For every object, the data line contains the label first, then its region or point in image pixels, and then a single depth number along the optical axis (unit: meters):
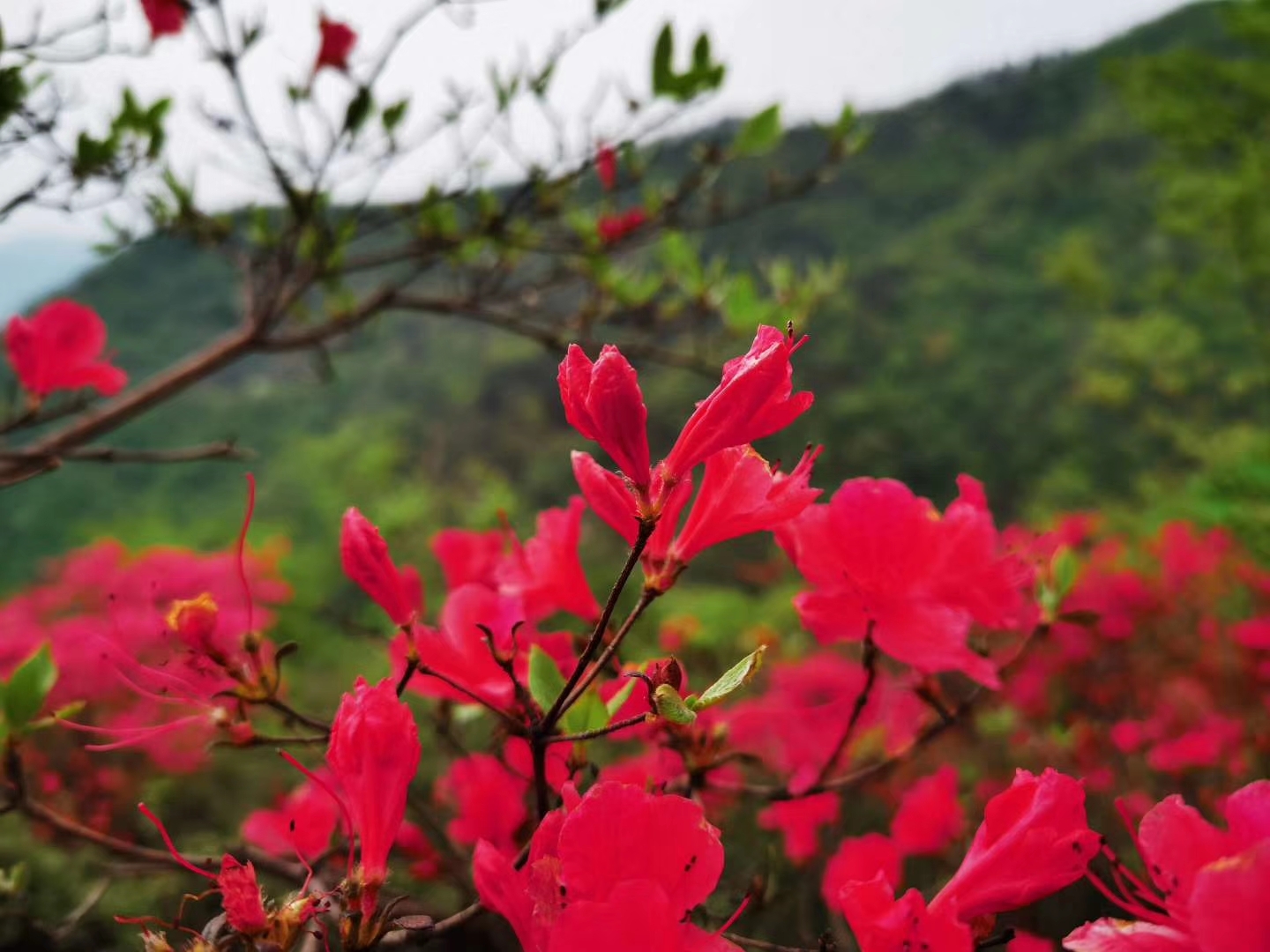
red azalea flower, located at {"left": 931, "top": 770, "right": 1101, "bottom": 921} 0.35
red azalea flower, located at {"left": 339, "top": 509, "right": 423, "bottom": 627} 0.43
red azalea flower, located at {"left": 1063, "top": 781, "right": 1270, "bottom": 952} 0.33
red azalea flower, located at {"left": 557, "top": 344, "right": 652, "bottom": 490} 0.34
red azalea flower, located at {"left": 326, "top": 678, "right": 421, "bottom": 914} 0.35
